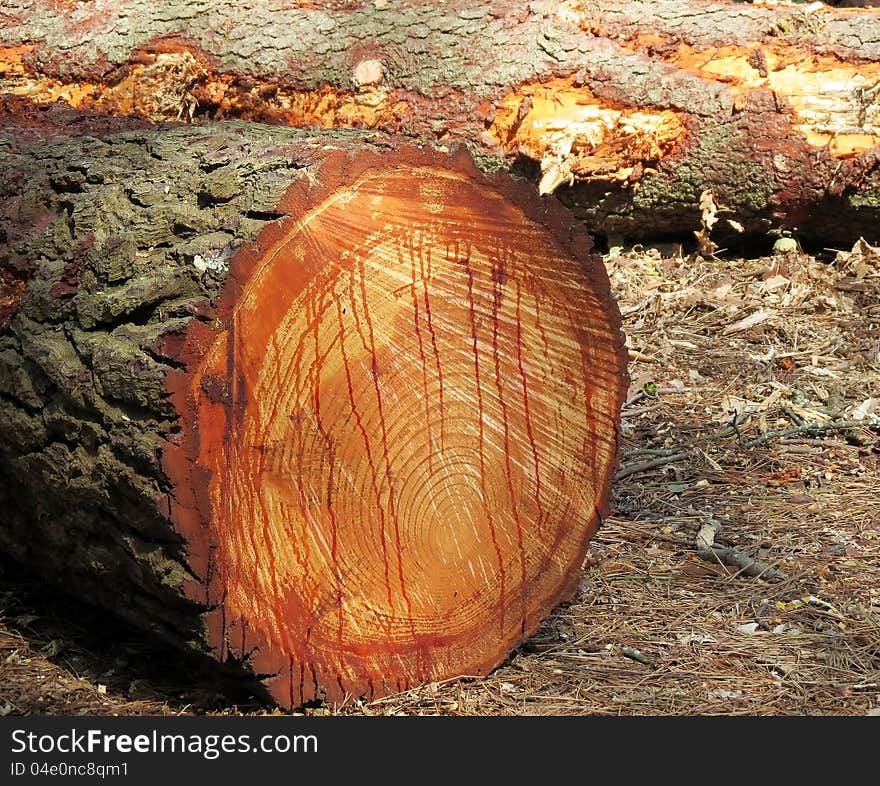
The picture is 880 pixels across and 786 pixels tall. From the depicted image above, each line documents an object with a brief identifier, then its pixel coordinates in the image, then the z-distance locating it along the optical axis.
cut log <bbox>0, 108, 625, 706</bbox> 4.05
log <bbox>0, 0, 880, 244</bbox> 8.63
